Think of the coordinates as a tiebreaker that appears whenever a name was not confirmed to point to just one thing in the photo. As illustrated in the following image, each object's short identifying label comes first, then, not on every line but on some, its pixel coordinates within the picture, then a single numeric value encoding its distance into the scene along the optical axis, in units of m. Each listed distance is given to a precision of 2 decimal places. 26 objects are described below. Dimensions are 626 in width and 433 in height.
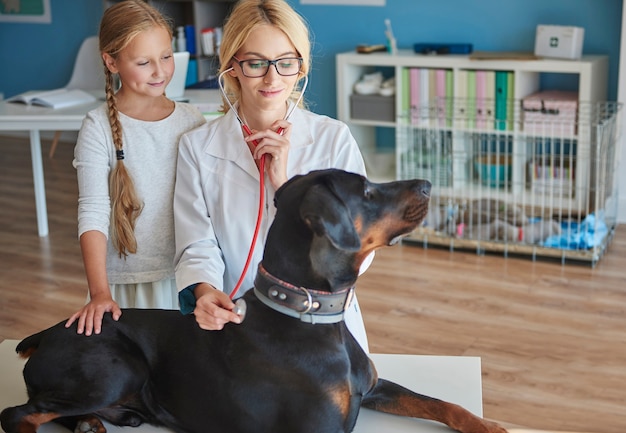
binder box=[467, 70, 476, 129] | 4.65
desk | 4.05
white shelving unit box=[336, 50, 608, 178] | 4.43
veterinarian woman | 1.69
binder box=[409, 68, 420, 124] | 4.81
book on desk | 4.30
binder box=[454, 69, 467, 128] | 4.67
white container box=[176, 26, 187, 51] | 5.94
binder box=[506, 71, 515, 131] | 4.55
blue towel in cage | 4.07
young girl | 1.82
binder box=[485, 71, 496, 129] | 4.60
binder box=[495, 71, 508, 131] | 4.57
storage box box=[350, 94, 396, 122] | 4.95
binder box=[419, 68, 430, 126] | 4.78
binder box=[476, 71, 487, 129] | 4.62
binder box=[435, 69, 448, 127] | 4.73
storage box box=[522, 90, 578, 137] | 4.41
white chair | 6.41
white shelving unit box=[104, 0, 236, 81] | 5.93
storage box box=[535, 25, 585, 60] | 4.44
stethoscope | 1.37
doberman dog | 1.32
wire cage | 4.19
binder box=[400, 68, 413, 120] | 4.86
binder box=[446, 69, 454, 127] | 4.71
